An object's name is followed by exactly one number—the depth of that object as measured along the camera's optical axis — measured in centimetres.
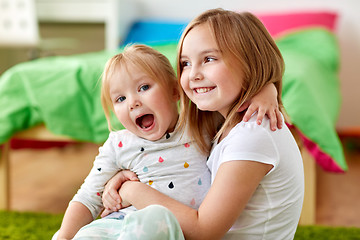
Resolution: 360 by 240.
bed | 157
